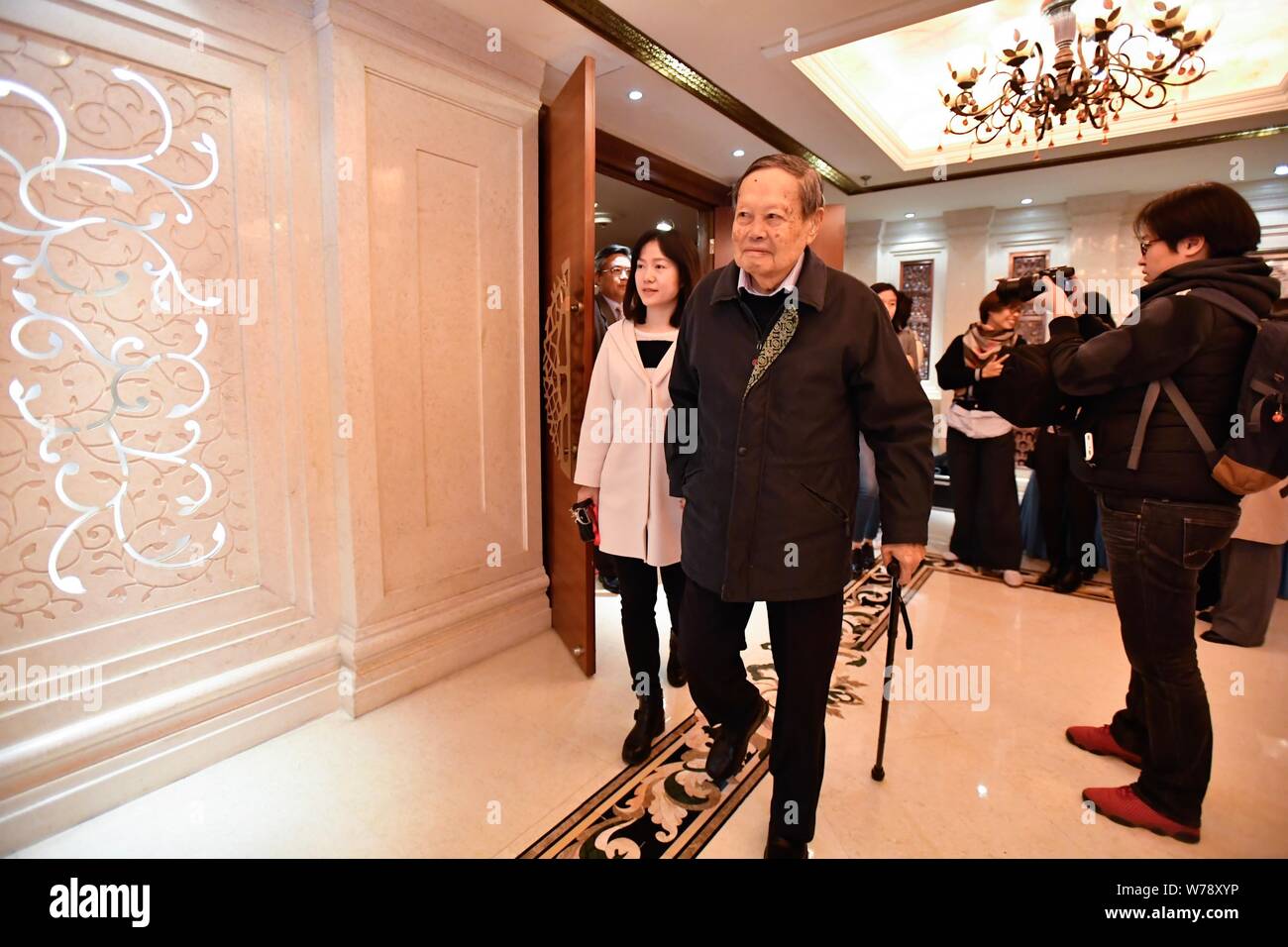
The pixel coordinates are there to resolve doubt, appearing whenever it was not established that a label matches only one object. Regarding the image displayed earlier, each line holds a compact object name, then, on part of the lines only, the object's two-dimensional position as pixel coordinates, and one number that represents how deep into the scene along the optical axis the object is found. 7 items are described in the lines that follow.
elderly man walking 1.32
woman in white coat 1.88
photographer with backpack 1.44
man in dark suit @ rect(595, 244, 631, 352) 3.32
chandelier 2.80
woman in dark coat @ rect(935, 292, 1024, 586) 3.61
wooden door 2.30
